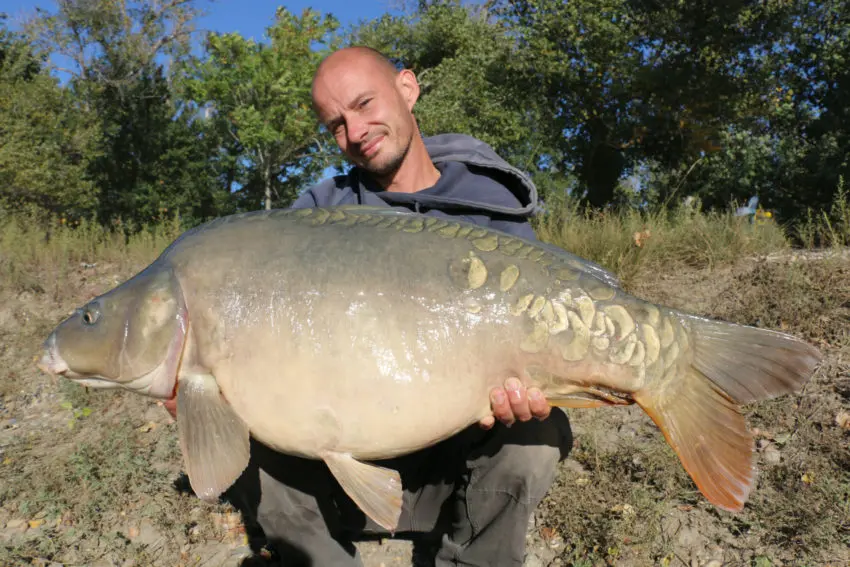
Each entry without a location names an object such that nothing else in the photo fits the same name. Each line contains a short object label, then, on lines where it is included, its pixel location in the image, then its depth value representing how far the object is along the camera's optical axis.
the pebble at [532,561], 2.13
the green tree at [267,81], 12.24
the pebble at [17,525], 2.47
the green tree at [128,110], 13.78
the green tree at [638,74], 7.83
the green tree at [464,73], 10.46
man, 1.72
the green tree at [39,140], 10.48
